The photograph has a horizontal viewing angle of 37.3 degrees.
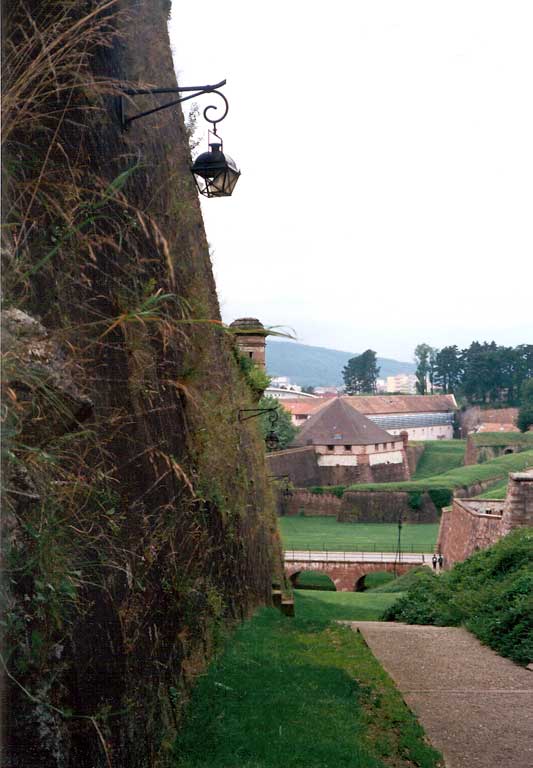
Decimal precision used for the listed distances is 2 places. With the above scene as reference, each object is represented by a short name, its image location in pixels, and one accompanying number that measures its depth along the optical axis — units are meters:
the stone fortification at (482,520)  19.36
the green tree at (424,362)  116.75
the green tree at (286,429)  58.36
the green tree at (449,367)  113.62
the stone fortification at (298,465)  55.71
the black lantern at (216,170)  6.06
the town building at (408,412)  88.25
